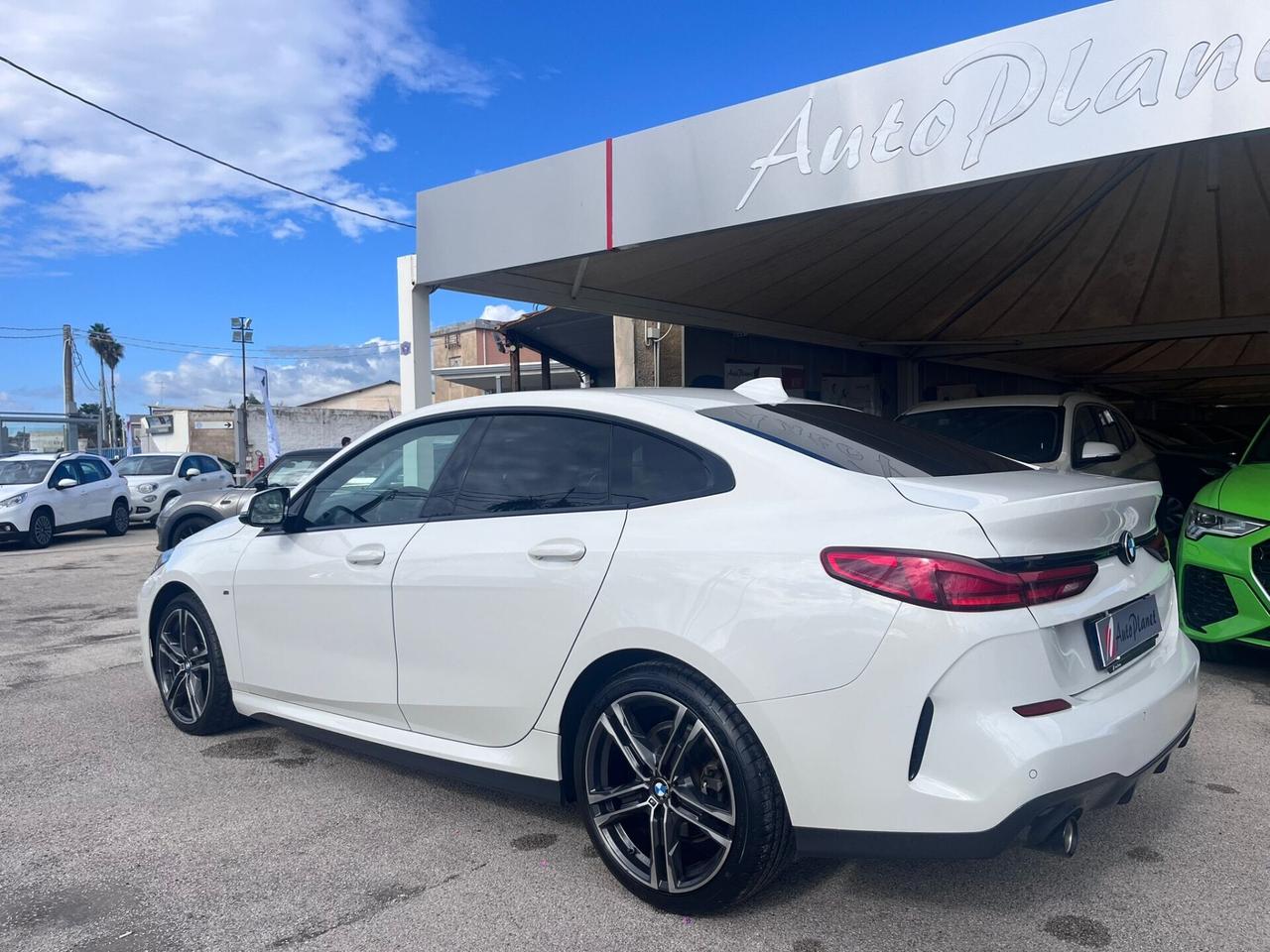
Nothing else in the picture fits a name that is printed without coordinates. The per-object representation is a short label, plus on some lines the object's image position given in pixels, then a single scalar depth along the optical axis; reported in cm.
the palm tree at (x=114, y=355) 6456
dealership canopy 486
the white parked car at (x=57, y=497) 1446
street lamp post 4966
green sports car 479
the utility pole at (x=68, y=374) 4566
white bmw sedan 232
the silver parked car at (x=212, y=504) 1059
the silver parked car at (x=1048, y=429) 691
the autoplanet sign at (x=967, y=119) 466
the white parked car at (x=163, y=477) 1894
